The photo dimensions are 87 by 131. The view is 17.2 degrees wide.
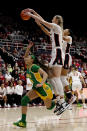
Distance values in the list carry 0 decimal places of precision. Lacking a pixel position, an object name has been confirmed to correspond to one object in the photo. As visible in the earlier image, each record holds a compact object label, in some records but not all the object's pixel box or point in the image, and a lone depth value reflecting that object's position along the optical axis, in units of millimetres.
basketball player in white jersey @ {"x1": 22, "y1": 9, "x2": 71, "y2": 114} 5969
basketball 5824
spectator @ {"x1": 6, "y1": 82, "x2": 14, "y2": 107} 11911
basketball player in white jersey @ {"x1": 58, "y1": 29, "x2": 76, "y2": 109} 7211
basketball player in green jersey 5763
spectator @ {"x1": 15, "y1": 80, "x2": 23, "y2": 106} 11992
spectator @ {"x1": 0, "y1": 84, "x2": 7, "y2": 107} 11672
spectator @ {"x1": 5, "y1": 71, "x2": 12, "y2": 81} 12727
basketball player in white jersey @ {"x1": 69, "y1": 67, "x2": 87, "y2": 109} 11328
